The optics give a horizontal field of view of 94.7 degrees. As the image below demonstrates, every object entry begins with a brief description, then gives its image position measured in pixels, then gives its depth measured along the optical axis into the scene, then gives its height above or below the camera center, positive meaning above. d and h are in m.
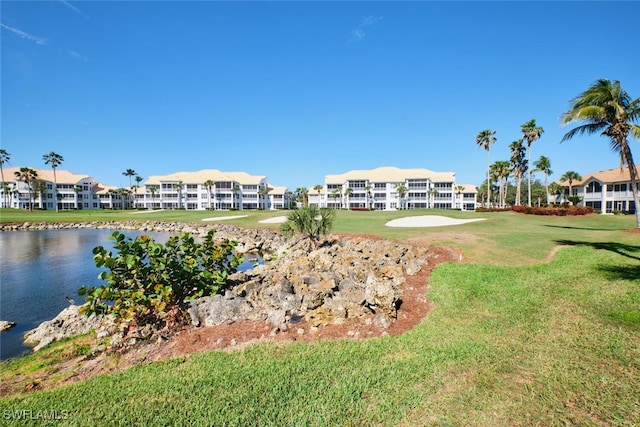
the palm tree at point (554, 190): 64.56 +1.23
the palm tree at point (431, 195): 77.94 +0.96
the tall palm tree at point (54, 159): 76.75 +13.32
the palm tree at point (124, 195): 95.13 +4.19
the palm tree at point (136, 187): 96.19 +6.70
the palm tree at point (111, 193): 93.62 +4.77
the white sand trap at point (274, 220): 37.81 -2.23
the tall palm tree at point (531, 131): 47.34 +10.36
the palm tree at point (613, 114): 16.97 +4.68
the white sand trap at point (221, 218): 46.03 -2.13
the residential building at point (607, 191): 44.28 +0.41
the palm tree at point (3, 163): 75.43 +12.70
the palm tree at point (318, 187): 84.55 +4.27
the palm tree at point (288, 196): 98.54 +2.41
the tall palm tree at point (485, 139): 58.91 +11.76
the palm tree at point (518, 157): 53.91 +7.25
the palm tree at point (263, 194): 89.07 +2.93
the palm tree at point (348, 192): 78.66 +2.30
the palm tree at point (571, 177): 57.47 +3.43
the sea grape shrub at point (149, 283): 6.59 -1.87
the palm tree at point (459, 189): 79.12 +2.37
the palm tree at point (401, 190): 76.31 +2.45
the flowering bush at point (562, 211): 32.50 -1.80
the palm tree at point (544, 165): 64.94 +6.73
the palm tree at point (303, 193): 90.24 +2.83
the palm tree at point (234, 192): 85.19 +3.63
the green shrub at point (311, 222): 18.44 -1.27
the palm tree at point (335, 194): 80.31 +2.02
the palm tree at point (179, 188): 87.88 +5.36
